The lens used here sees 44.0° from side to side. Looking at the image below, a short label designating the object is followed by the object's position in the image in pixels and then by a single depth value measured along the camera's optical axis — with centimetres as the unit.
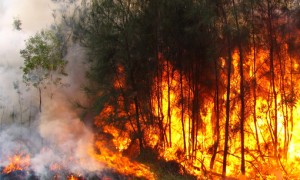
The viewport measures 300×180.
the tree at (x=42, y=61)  2211
